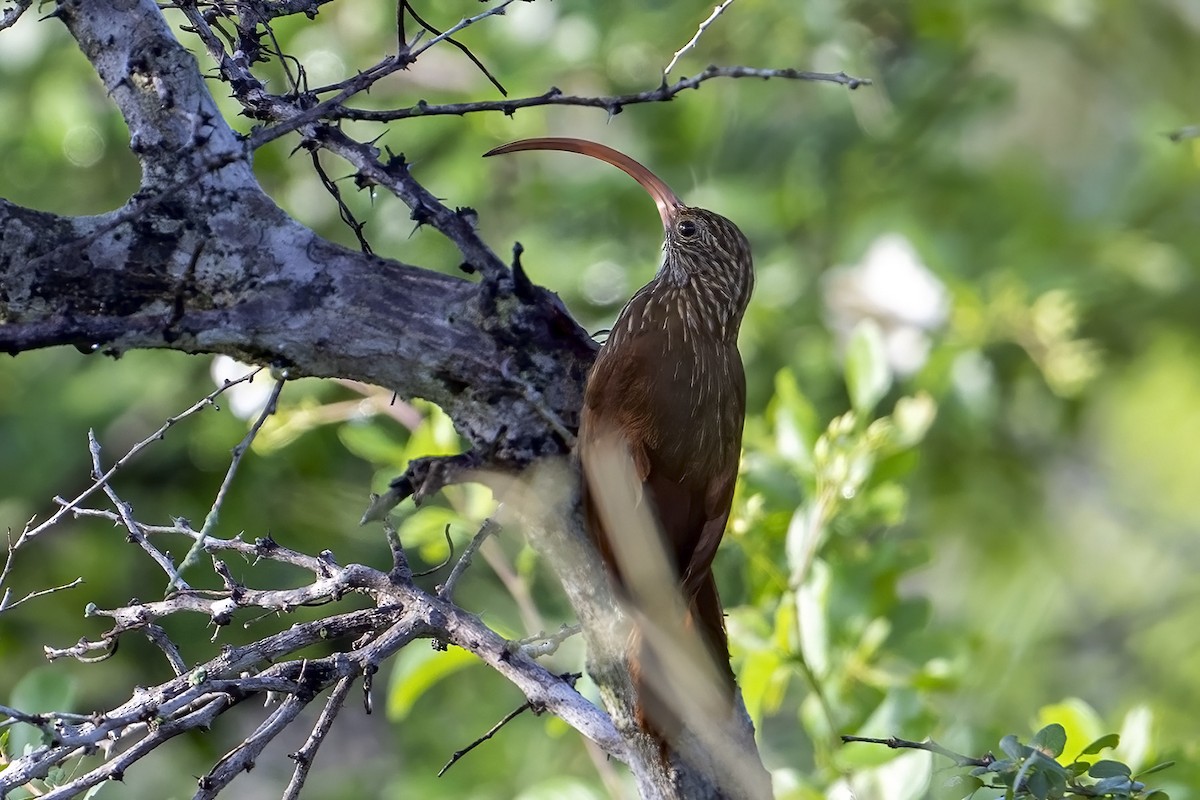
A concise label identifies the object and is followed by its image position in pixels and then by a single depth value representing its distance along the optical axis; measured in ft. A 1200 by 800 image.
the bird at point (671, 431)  14.92
